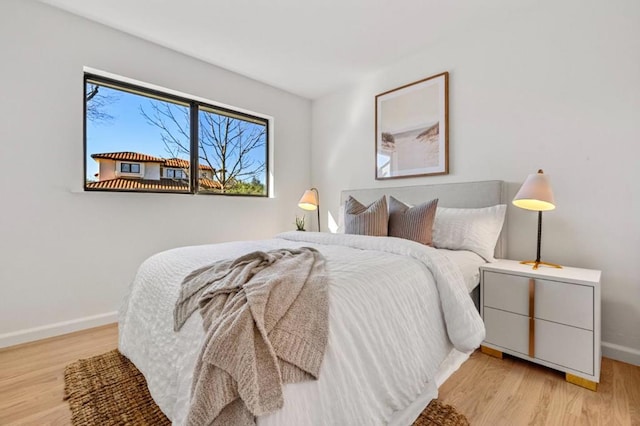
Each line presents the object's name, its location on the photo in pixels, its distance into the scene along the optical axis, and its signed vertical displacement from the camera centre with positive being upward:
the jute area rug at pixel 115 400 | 1.36 -0.97
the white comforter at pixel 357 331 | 0.90 -0.49
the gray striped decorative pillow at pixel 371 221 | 2.28 -0.08
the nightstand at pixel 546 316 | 1.61 -0.64
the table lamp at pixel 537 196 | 1.89 +0.10
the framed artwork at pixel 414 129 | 2.77 +0.83
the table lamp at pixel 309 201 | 3.42 +0.11
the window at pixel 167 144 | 2.62 +0.69
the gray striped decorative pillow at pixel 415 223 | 2.17 -0.09
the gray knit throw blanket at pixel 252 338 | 0.77 -0.37
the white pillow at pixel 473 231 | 2.15 -0.15
